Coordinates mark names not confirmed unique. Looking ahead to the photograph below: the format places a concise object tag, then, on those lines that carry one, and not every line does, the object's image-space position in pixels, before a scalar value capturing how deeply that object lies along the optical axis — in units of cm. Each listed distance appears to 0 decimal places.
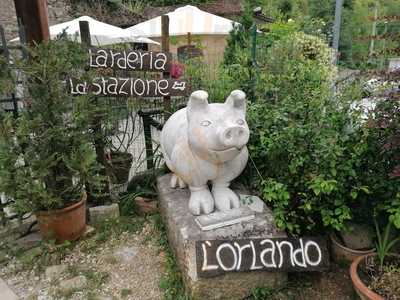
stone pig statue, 201
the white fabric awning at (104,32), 670
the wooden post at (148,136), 345
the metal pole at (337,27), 426
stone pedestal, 201
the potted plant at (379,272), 184
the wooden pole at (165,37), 315
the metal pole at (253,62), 351
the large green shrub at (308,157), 206
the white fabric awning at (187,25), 802
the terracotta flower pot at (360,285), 181
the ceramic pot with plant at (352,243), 223
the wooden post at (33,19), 282
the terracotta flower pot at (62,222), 263
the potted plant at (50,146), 246
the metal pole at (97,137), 292
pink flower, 317
